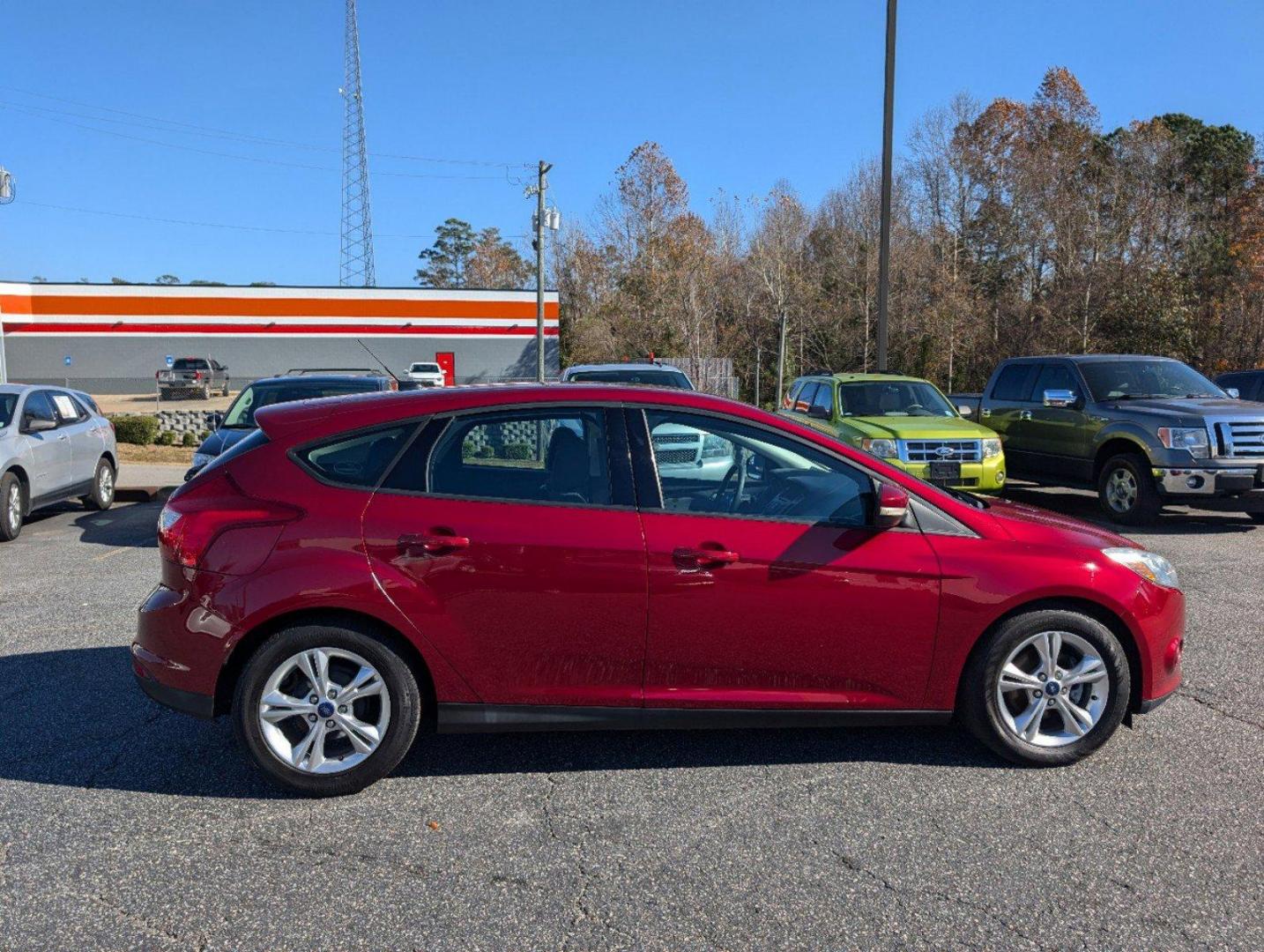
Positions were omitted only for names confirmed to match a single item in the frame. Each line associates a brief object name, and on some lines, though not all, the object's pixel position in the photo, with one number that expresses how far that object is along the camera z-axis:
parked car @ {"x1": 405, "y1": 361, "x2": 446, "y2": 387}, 41.94
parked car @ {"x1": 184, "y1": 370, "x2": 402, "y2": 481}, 10.62
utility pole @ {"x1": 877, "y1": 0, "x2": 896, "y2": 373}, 18.52
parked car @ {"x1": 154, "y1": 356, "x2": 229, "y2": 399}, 43.38
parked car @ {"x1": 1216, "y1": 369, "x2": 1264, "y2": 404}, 14.79
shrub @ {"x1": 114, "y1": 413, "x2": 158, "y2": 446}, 20.80
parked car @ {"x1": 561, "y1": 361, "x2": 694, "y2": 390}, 12.52
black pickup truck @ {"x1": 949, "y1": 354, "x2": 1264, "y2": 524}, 10.09
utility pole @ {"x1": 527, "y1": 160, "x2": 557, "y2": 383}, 30.91
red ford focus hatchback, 3.79
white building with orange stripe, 49.84
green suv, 10.49
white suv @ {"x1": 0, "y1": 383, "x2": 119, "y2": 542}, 9.88
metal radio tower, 57.25
